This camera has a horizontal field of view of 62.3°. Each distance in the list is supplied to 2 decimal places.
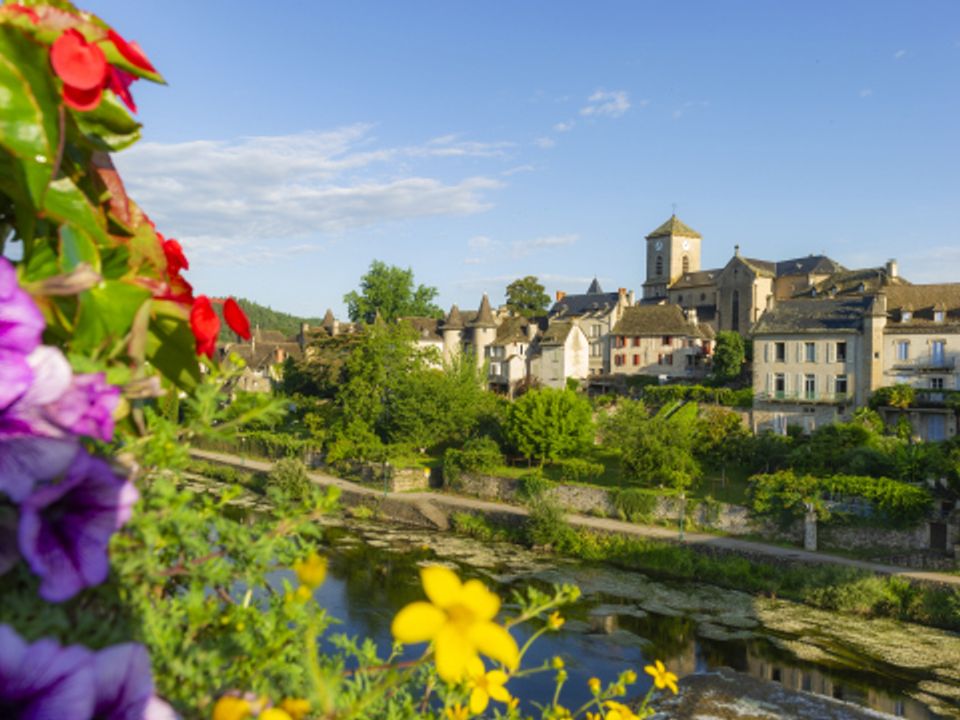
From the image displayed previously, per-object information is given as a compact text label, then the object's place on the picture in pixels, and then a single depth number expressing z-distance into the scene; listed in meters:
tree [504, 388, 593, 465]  41.25
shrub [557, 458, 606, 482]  38.66
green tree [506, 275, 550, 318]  85.50
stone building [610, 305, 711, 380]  59.22
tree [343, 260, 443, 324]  86.88
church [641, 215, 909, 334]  63.79
